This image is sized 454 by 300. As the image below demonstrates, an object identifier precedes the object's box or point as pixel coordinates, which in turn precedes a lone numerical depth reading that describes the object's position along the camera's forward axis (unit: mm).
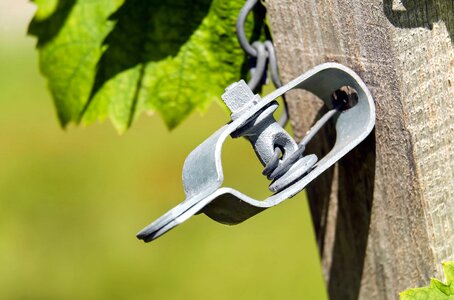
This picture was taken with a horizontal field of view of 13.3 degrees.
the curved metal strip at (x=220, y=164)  621
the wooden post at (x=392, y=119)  651
